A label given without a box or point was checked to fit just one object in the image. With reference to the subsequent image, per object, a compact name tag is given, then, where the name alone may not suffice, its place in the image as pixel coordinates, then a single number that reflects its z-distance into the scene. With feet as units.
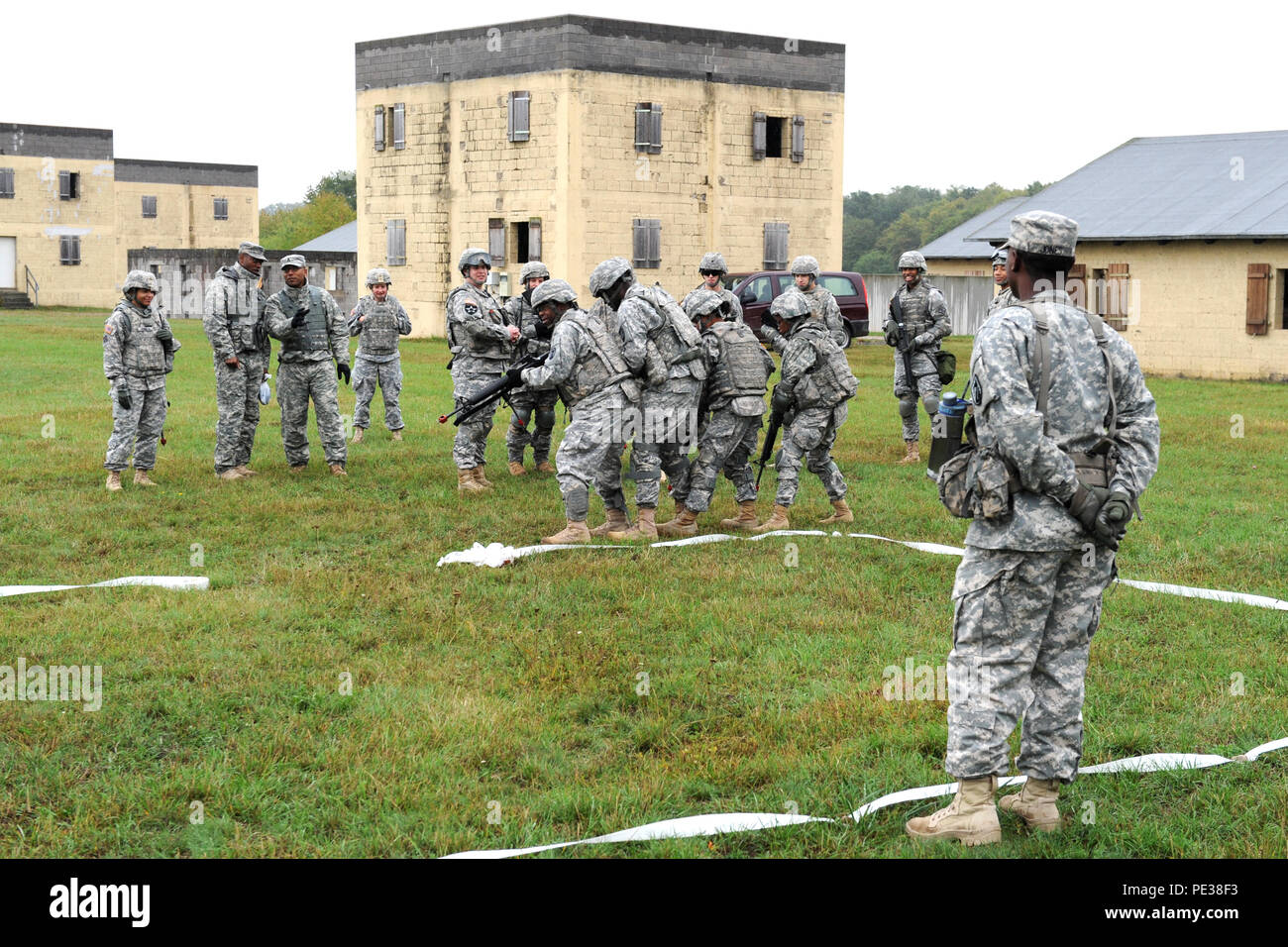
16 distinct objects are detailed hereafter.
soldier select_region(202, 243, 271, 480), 39.99
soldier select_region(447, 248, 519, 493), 39.68
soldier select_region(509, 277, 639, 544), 31.73
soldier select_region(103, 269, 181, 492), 38.19
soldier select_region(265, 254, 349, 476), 40.55
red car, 91.56
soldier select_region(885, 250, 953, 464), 44.42
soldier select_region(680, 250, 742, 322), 39.70
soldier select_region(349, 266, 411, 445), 50.47
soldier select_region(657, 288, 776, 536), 33.47
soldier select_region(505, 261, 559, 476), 40.52
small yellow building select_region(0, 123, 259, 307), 179.63
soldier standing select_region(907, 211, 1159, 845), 14.55
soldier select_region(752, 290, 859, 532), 33.14
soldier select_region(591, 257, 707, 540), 31.89
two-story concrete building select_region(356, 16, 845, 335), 114.93
